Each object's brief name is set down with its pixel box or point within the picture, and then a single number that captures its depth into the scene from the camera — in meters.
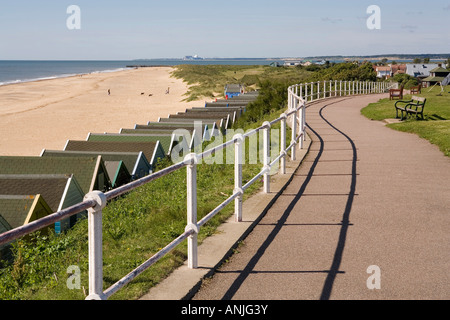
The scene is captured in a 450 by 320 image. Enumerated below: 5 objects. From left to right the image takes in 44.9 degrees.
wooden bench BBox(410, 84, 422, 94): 35.22
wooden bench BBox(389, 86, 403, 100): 27.95
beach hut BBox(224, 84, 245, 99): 48.04
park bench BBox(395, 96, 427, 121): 18.77
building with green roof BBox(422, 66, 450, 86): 90.25
